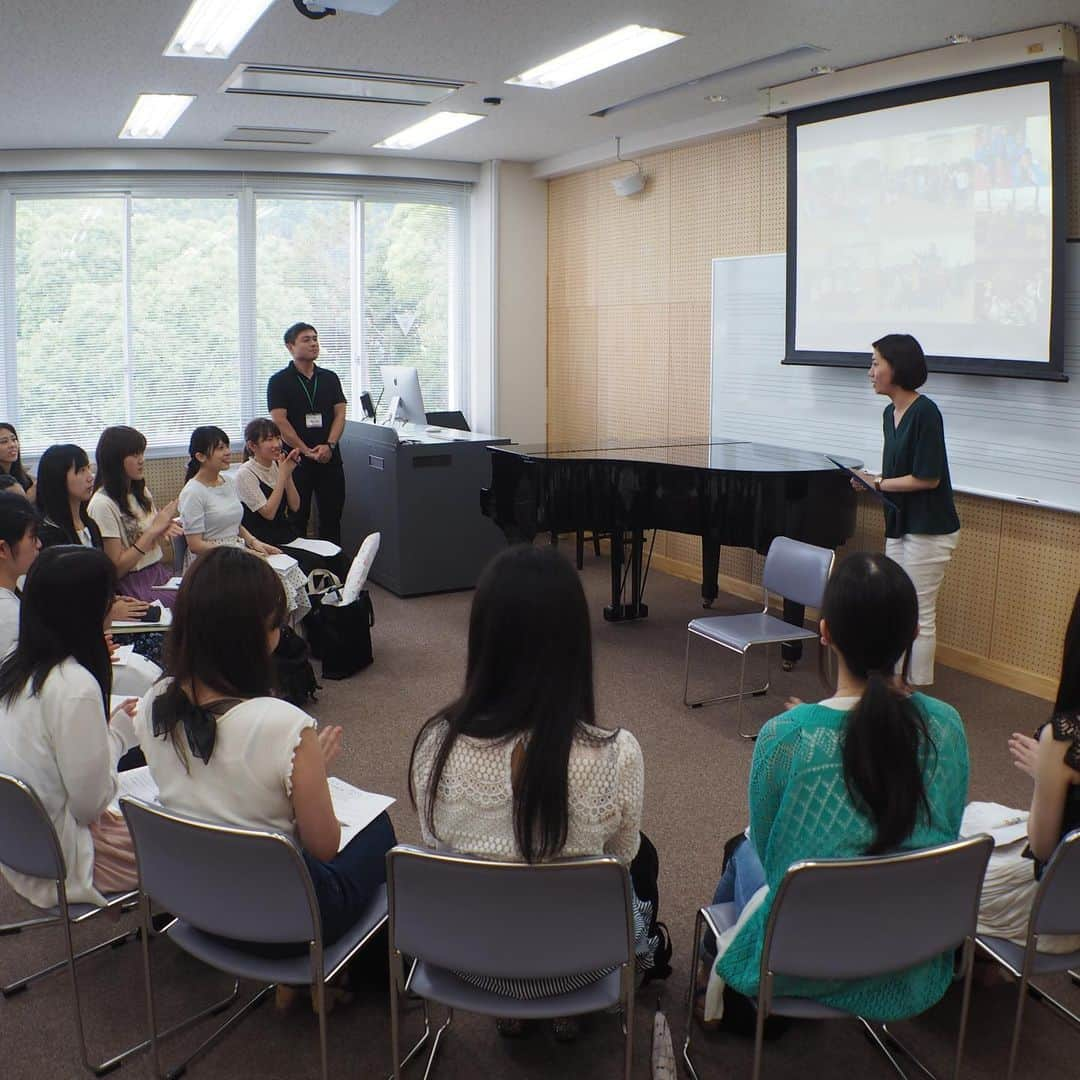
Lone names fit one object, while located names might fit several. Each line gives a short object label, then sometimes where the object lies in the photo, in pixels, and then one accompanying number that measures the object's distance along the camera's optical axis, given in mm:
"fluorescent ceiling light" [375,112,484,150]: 6391
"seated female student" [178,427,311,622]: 4676
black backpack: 4613
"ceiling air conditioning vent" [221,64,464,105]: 5184
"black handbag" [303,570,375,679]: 5051
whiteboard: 4637
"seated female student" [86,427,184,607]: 4297
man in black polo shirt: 6711
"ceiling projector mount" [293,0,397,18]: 3854
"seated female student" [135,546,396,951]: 2105
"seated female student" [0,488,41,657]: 2939
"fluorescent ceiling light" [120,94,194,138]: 5777
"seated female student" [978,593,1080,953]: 2059
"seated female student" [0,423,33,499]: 5582
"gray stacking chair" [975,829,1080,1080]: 1979
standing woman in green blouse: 4574
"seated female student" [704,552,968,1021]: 1958
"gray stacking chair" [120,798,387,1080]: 1913
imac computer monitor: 7070
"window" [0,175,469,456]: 7445
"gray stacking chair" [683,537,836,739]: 4340
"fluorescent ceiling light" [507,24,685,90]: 4605
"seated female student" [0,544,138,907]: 2312
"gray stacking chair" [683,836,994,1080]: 1819
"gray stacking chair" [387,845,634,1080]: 1801
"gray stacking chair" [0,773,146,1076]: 2137
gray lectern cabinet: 6492
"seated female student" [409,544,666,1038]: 1929
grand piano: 4875
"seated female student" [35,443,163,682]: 3881
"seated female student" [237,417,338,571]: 5398
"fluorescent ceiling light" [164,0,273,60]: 4185
